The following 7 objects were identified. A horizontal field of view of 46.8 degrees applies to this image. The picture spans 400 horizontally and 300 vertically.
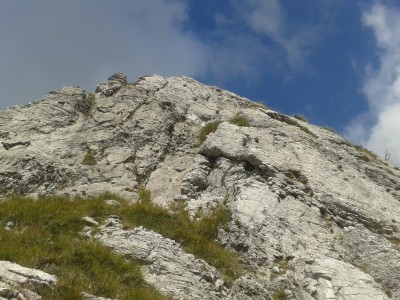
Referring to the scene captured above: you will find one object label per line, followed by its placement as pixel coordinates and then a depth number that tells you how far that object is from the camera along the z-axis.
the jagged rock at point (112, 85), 29.67
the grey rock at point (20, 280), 9.45
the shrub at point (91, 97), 28.88
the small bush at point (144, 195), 20.57
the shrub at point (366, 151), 30.21
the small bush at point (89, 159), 22.95
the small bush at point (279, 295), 15.21
